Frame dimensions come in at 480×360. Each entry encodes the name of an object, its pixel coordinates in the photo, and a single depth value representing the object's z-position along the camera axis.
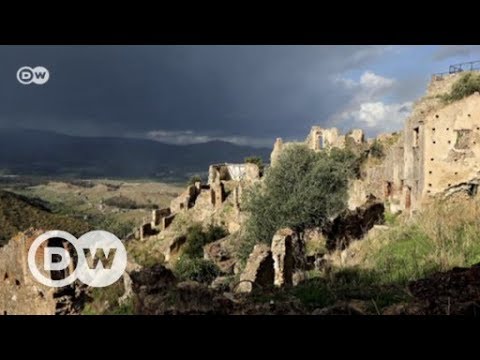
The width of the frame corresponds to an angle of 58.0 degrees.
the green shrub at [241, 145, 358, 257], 14.98
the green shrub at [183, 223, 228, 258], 23.17
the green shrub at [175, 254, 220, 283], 14.12
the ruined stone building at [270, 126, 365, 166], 25.36
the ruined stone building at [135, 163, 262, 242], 26.94
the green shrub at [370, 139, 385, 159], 24.67
